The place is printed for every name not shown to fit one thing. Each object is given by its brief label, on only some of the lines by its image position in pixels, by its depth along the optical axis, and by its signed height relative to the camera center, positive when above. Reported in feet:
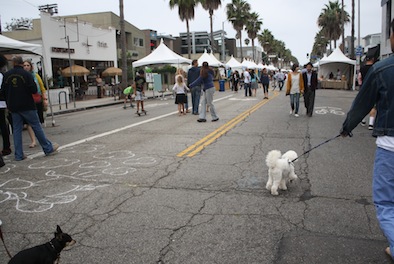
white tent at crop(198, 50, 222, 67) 98.58 +6.22
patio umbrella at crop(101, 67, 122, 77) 100.32 +3.88
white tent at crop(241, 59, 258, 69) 129.89 +6.04
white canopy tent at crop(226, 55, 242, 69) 124.36 +6.12
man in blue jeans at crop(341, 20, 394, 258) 8.64 -1.34
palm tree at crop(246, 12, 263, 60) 227.61 +34.88
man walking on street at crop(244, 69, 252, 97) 77.87 +0.24
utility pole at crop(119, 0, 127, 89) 83.30 +8.15
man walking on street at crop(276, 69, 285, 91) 108.48 +0.61
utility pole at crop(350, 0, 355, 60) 112.53 +12.10
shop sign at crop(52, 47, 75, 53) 82.99 +8.90
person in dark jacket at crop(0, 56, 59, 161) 22.09 -0.68
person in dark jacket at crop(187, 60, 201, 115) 43.24 +0.38
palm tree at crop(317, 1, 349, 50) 198.29 +32.32
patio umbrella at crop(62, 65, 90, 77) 82.46 +3.60
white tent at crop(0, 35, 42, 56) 33.42 +4.07
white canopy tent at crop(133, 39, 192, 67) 77.16 +5.58
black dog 8.36 -3.96
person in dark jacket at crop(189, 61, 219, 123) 37.47 -0.38
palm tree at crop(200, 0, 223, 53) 144.87 +31.06
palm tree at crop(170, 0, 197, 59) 123.44 +25.97
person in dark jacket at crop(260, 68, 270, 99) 73.51 +0.12
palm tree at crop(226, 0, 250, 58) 195.93 +37.64
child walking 44.06 -0.80
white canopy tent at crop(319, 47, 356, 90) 98.63 +3.61
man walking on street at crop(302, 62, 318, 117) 39.83 -0.56
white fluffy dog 15.10 -3.83
